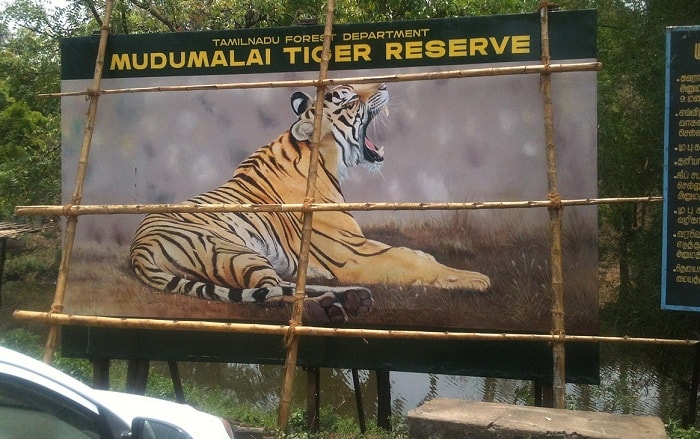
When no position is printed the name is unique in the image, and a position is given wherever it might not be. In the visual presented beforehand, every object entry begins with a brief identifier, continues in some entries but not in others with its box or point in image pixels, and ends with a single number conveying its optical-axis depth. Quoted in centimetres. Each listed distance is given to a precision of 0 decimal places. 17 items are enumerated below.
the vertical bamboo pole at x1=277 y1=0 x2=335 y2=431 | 520
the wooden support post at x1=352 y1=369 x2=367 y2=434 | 613
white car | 231
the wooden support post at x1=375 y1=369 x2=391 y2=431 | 591
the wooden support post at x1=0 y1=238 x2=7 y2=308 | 978
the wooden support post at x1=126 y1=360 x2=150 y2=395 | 611
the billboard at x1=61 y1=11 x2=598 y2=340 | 521
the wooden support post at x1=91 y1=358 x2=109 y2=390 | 618
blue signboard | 480
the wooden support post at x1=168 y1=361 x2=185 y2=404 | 630
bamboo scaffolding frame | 491
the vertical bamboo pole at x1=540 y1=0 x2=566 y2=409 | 491
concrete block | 410
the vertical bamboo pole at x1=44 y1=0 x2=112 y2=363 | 561
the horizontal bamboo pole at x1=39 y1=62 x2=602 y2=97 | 495
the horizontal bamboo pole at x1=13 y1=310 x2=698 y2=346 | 490
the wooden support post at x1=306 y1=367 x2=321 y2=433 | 575
